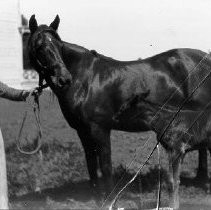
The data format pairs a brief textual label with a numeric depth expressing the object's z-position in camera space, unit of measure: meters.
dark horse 5.50
